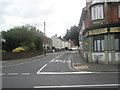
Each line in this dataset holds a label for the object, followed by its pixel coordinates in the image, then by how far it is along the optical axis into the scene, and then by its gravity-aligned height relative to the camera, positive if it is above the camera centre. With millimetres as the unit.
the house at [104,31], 11645 +1342
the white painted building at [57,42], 61766 +1482
